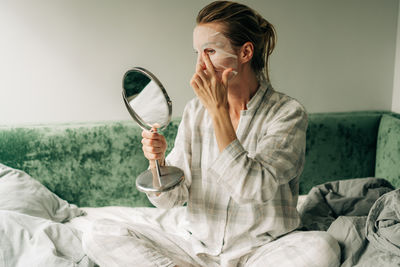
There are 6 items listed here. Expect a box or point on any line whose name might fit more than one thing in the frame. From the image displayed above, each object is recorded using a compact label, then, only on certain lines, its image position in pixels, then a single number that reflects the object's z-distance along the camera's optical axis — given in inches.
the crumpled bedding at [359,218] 44.6
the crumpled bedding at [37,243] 49.3
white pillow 61.6
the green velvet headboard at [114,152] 70.0
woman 37.7
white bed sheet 65.2
